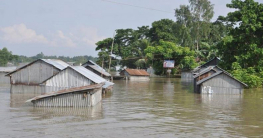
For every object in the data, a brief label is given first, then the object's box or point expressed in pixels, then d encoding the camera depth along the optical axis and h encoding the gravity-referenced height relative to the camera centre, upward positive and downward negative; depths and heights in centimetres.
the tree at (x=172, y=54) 5522 +360
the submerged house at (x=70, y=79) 2212 -22
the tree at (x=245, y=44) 3164 +305
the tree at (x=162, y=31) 6556 +906
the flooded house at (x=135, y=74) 5591 +26
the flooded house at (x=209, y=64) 4219 +146
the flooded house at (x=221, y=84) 2636 -69
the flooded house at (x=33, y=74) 2588 +14
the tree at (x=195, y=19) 5170 +876
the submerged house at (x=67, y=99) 1858 -128
